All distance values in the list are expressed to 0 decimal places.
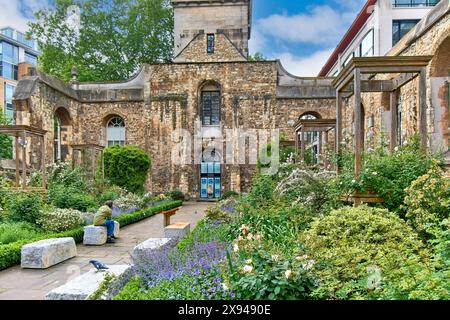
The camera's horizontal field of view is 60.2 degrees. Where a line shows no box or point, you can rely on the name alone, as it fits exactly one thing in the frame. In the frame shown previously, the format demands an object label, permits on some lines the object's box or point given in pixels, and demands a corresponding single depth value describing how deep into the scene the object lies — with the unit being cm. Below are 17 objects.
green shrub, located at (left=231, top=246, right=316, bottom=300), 315
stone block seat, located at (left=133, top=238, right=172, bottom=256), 572
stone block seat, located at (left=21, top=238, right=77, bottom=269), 633
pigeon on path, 423
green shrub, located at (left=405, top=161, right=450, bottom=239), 524
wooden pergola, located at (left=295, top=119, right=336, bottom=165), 1516
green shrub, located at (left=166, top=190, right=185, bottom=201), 2155
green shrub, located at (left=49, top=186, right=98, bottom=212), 1184
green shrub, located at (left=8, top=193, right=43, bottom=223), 930
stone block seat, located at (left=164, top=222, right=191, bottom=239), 798
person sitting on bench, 893
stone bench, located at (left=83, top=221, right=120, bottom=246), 875
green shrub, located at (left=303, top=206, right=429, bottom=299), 331
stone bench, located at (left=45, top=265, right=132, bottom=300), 373
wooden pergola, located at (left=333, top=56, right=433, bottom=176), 703
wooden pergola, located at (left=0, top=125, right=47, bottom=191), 1309
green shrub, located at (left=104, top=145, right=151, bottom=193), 1838
